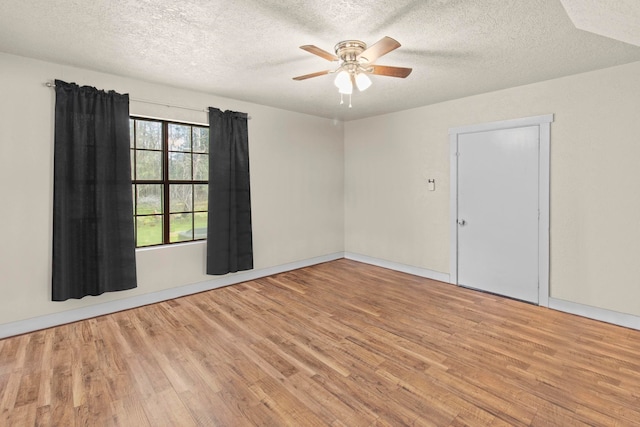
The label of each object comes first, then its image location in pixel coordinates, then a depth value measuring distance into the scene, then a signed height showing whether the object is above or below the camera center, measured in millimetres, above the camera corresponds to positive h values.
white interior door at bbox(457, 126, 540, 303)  3822 -4
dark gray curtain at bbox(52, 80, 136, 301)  3141 +140
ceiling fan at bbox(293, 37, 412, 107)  2465 +1156
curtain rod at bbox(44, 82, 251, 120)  3660 +1252
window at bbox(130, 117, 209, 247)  3869 +374
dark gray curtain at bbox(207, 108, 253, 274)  4227 +188
